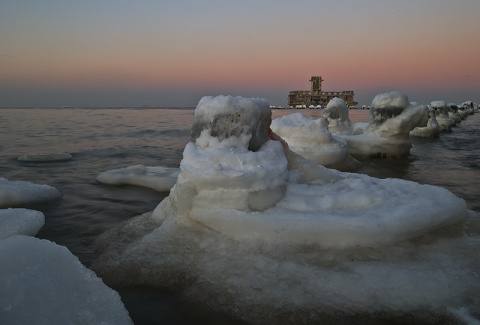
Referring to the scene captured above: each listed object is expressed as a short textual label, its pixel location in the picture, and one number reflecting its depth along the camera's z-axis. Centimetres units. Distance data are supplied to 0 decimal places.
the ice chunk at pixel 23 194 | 519
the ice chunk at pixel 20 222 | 370
